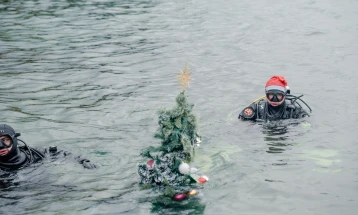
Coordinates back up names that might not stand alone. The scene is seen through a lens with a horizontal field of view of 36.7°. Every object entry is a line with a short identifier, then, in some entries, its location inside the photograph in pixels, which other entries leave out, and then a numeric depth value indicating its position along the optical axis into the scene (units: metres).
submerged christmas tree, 7.29
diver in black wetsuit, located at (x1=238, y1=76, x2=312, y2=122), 10.75
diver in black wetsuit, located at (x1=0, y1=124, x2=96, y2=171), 8.37
